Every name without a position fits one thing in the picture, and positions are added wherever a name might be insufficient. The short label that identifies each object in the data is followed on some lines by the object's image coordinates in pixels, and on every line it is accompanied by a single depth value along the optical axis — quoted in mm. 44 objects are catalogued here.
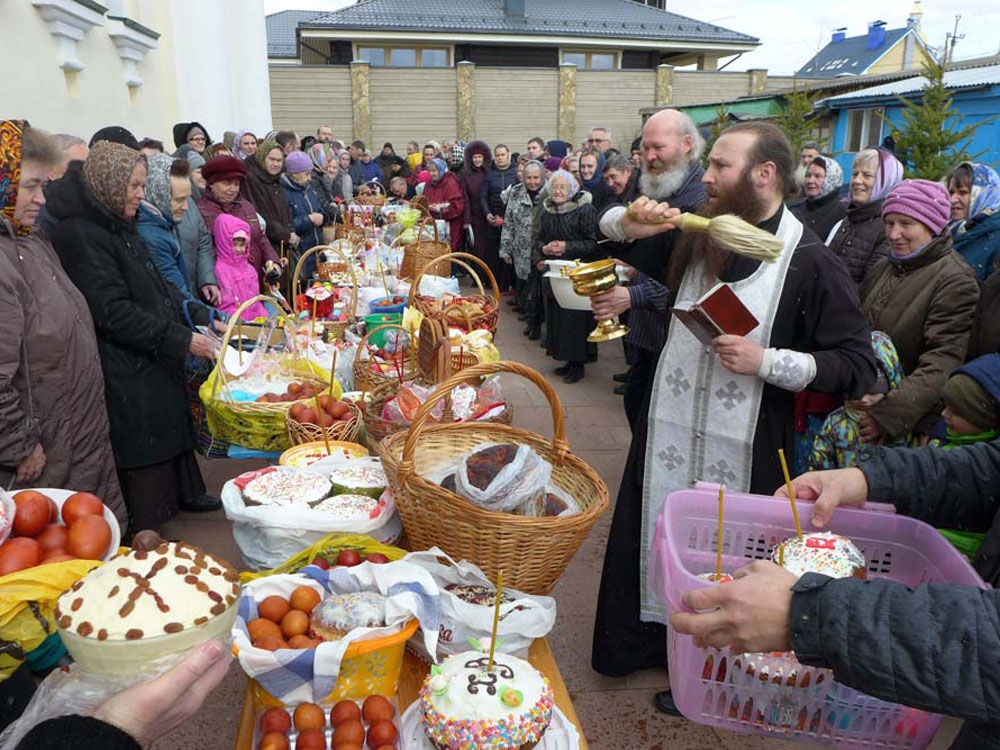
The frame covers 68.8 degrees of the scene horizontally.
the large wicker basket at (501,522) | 1678
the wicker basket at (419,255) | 5973
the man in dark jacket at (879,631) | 969
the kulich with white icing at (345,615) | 1485
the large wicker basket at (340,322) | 4152
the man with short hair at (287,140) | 7935
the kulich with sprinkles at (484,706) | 1280
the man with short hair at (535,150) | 10844
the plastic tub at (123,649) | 1042
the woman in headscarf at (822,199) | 5383
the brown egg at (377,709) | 1418
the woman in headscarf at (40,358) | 2252
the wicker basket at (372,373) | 3277
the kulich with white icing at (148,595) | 1062
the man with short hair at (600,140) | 9273
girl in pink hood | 5098
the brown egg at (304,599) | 1565
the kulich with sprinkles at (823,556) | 1385
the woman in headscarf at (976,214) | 3734
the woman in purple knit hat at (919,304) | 3000
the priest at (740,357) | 2250
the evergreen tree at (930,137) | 8500
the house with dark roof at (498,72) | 25812
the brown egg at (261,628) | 1478
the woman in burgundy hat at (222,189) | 5332
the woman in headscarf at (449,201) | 10711
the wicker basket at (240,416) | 2752
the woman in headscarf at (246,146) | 8539
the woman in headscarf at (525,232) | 7984
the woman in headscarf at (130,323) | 2975
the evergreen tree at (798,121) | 12469
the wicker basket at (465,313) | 3944
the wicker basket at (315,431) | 2619
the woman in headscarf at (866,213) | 4594
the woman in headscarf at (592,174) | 7652
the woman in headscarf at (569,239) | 6607
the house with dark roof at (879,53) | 38688
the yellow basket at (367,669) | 1418
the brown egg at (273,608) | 1551
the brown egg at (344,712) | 1402
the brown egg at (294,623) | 1498
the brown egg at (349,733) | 1358
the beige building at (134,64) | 5480
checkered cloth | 1363
